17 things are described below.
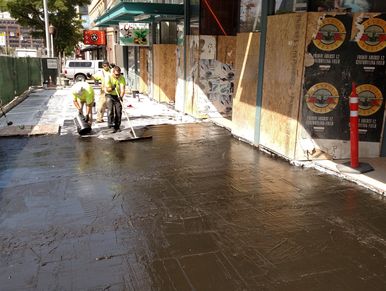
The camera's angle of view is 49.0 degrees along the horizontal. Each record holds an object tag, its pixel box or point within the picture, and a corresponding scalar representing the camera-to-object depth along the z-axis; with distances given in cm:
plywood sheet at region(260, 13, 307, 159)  718
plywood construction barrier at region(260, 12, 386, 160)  688
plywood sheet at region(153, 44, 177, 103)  1650
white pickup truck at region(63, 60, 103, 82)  3266
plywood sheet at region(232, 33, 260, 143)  889
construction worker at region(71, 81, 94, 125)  1062
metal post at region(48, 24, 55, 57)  3121
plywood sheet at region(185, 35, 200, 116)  1213
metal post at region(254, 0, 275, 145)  809
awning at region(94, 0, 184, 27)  1353
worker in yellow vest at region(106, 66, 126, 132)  1063
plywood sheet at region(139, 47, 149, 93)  2018
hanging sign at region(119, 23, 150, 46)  1795
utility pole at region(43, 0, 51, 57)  2952
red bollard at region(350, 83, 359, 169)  652
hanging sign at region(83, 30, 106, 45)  3578
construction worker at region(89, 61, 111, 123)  1095
